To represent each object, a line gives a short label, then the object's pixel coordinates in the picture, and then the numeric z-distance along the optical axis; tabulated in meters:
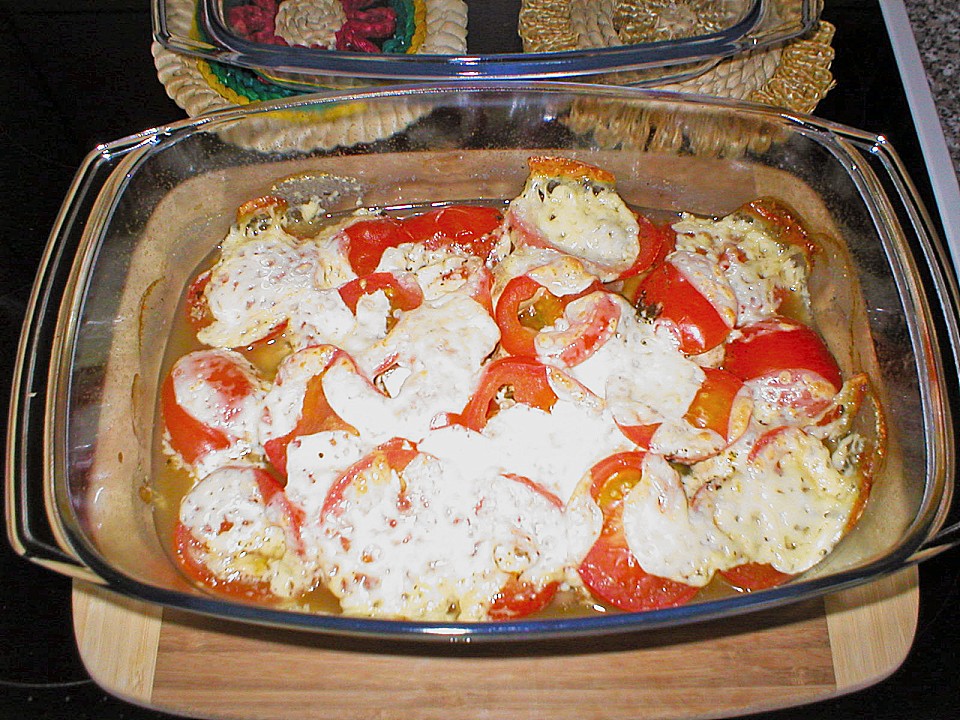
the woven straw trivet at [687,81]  0.48
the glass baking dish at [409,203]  0.38
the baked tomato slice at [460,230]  0.48
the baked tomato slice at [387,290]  0.46
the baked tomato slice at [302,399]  0.43
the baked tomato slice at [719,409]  0.42
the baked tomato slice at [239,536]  0.40
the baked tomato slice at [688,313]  0.45
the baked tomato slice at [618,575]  0.39
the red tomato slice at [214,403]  0.44
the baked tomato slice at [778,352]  0.45
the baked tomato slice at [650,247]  0.48
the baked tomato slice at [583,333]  0.43
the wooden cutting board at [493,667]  0.39
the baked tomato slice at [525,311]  0.45
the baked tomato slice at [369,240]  0.47
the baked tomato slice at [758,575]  0.40
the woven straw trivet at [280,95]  0.48
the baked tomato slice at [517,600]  0.39
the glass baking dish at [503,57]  0.48
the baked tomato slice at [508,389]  0.42
